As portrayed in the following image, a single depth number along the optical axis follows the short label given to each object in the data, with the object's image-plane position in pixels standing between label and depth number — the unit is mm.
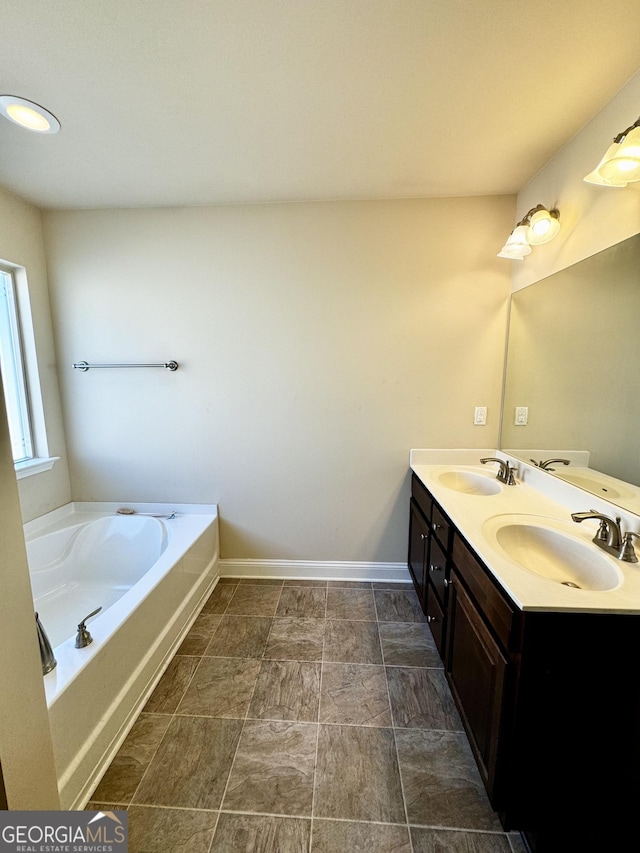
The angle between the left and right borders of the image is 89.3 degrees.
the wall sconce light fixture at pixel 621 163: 1076
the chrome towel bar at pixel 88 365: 2134
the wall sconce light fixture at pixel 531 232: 1564
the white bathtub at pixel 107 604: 1105
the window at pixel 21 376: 2023
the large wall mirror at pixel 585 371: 1237
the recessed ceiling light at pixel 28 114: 1259
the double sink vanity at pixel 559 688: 882
